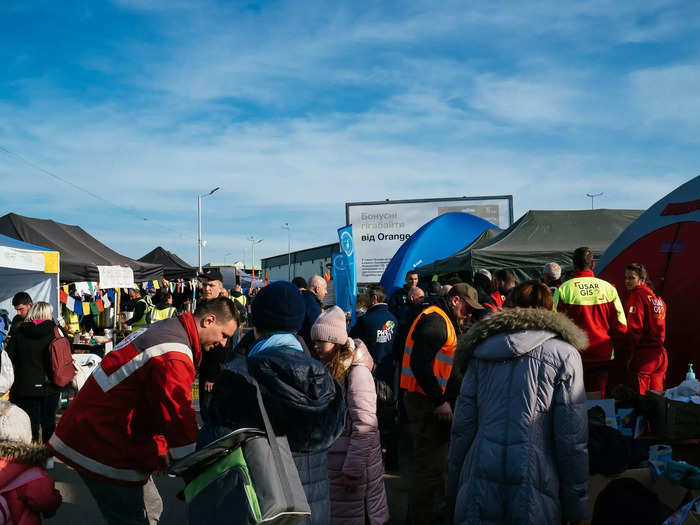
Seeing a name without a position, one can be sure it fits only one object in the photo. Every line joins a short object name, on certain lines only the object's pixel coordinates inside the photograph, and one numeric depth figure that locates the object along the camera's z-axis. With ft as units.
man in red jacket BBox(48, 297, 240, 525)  9.54
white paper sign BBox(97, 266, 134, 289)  37.29
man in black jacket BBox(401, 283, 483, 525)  14.55
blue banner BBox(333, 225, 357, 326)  46.37
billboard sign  68.85
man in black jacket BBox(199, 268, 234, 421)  18.56
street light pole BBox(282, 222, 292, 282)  161.68
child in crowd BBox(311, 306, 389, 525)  12.16
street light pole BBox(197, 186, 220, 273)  122.52
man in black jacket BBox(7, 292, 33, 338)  23.88
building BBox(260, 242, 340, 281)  140.46
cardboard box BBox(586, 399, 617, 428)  14.26
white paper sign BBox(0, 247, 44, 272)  30.42
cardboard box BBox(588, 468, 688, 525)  11.75
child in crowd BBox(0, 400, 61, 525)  9.89
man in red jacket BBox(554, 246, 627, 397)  18.98
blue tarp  51.44
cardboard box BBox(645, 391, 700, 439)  13.93
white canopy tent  32.91
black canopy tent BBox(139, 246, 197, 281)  67.22
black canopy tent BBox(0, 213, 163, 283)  41.47
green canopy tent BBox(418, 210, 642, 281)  35.22
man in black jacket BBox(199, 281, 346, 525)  7.59
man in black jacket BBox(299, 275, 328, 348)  21.47
